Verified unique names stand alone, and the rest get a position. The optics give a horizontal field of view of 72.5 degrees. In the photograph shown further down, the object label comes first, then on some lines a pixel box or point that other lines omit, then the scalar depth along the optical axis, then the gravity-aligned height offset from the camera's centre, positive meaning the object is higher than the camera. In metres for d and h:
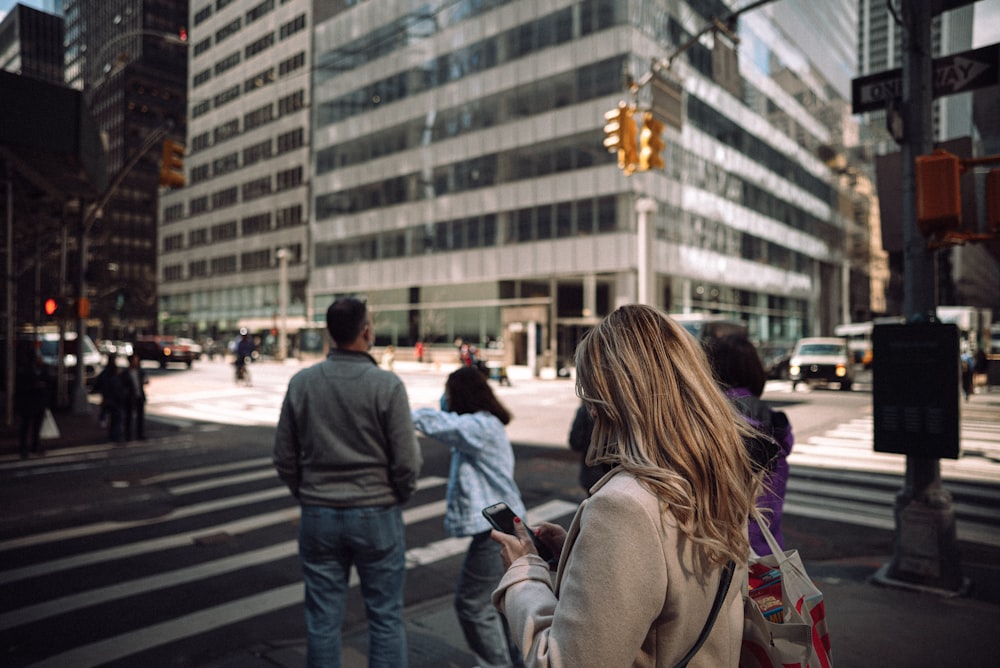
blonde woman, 1.43 -0.42
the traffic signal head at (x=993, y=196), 4.85 +0.92
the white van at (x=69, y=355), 24.88 -0.99
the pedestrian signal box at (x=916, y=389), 5.02 -0.48
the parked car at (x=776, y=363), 33.41 -1.91
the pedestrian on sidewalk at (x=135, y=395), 13.53 -1.35
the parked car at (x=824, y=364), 25.88 -1.48
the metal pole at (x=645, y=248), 19.06 +2.27
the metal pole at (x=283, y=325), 49.59 +0.16
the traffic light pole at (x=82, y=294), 17.97 +0.90
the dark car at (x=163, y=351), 38.06 -1.32
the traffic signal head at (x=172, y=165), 15.95 +3.86
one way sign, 5.38 +2.07
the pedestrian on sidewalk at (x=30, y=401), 11.85 -1.27
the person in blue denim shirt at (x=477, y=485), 3.82 -0.94
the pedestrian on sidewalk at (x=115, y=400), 13.44 -1.44
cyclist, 26.20 -1.03
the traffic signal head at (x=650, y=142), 13.02 +3.53
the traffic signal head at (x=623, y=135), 12.94 +3.64
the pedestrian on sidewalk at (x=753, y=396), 3.41 -0.39
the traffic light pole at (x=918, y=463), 5.30 -1.10
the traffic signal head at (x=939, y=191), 4.87 +0.96
